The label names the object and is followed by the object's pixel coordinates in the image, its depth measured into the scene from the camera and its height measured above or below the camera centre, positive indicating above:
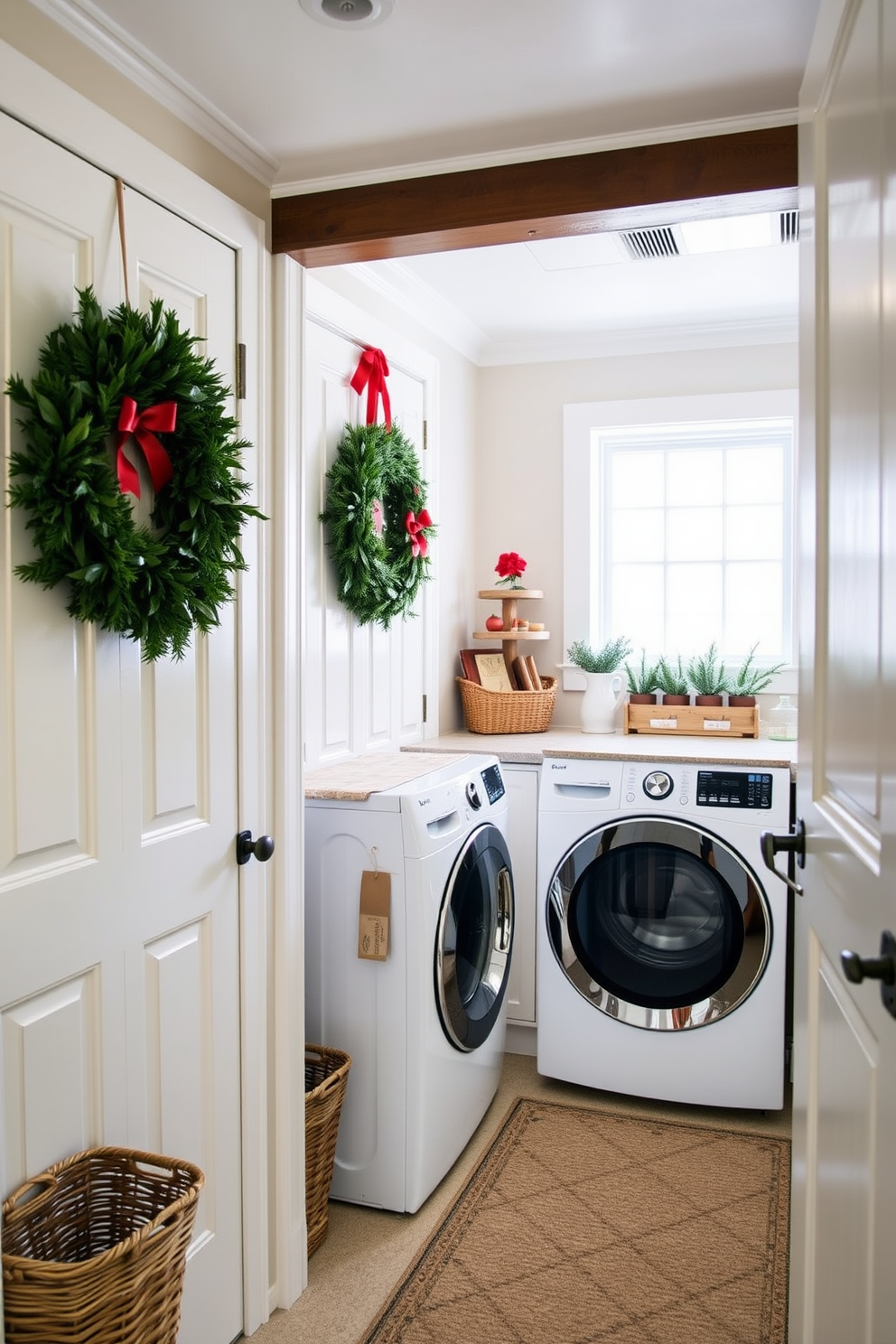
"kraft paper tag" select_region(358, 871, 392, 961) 2.35 -0.60
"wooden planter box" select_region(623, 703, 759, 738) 3.43 -0.23
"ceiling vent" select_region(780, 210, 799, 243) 2.62 +1.10
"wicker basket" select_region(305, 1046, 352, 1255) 2.24 -1.06
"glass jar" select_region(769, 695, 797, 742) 3.36 -0.23
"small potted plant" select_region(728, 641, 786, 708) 3.49 -0.11
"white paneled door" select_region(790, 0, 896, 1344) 0.97 -0.04
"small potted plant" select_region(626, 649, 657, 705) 3.63 -0.12
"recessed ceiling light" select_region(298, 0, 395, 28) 1.54 +0.96
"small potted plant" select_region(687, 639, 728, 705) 3.54 -0.10
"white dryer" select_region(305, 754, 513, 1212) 2.36 -0.77
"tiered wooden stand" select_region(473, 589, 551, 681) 3.66 +0.09
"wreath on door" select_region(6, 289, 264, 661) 1.42 +0.26
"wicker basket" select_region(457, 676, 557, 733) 3.61 -0.20
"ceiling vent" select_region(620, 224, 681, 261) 2.78 +1.12
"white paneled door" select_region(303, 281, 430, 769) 2.69 +0.05
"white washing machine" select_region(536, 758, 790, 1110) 2.88 -0.79
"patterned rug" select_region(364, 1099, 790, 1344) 2.05 -1.32
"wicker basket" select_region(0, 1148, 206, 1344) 1.29 -0.80
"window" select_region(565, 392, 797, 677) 3.74 +0.47
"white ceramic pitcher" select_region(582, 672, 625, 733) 3.63 -0.17
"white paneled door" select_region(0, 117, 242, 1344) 1.43 -0.30
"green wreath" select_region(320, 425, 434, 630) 2.74 +0.36
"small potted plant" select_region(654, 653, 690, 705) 3.62 -0.11
